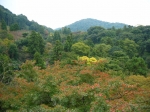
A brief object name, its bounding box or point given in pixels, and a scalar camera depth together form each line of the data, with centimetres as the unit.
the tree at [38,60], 2494
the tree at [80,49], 3056
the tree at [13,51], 2920
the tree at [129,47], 3425
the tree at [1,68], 1139
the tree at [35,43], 3081
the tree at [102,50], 3028
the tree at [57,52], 2869
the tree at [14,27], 4562
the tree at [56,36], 4394
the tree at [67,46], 3219
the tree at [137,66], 2302
